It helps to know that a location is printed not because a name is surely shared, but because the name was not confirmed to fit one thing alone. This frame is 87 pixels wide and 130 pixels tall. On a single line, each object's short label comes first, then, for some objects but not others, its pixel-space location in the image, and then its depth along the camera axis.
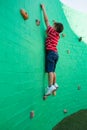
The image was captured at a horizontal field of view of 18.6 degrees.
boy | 4.01
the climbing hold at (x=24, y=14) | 3.29
